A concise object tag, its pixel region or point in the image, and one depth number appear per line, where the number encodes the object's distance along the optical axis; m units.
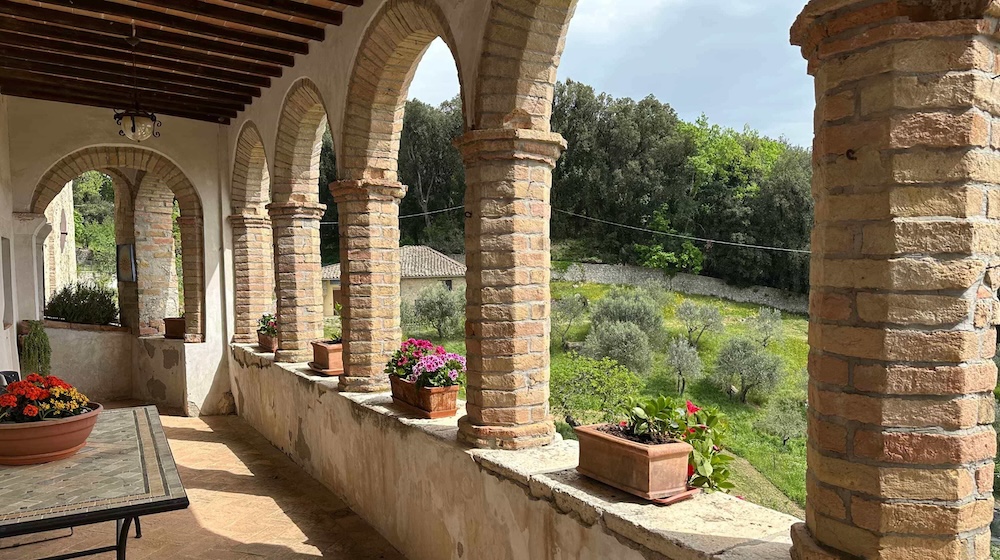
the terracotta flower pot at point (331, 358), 6.16
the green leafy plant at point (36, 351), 7.73
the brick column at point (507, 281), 3.49
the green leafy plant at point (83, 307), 11.16
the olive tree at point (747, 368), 16.27
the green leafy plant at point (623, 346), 17.28
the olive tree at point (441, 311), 20.66
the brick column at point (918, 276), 1.61
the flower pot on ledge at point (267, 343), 7.93
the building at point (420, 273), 24.36
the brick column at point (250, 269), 8.86
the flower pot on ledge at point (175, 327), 9.95
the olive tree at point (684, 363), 16.86
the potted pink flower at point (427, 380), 4.34
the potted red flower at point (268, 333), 7.96
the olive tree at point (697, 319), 19.33
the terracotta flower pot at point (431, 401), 4.32
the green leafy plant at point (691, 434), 2.72
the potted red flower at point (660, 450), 2.59
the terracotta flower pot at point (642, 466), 2.57
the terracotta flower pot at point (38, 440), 3.40
